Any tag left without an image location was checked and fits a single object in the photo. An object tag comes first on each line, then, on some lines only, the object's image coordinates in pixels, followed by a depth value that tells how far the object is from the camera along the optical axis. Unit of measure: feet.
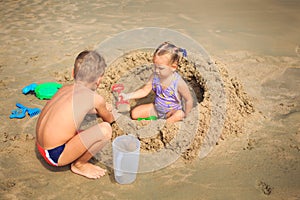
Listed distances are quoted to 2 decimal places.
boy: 7.27
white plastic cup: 7.42
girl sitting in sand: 9.56
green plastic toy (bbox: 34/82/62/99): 12.26
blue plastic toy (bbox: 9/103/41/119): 10.91
